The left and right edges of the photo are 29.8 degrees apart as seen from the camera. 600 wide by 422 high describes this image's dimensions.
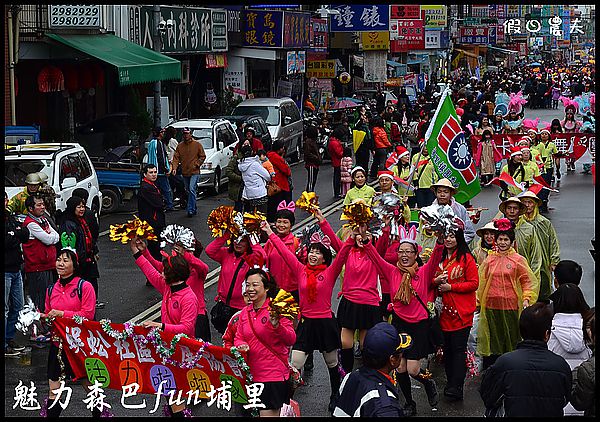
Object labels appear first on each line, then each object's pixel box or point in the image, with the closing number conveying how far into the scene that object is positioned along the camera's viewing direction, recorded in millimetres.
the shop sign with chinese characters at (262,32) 36438
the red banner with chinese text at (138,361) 8164
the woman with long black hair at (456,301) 9461
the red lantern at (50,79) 23609
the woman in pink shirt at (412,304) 9305
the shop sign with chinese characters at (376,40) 47656
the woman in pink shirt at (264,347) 7793
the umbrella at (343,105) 39406
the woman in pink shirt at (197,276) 9328
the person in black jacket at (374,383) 6070
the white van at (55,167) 17125
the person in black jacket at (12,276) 11195
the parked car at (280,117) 28636
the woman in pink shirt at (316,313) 9469
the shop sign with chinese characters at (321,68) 42031
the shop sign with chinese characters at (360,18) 43812
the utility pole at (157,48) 27031
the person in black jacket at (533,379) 6668
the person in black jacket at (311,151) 22683
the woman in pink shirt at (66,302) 8703
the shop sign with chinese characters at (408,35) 56281
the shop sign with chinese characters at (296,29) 36688
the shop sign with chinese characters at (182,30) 28891
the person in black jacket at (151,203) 14719
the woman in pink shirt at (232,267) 9805
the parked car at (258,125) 25688
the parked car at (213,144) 23125
